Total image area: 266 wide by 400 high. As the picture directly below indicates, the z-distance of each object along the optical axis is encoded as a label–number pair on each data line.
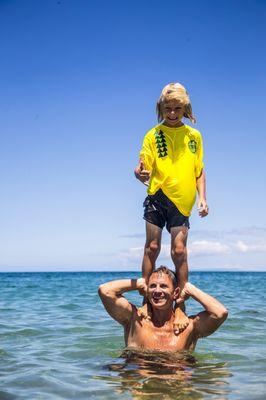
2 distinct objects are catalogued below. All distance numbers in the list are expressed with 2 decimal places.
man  5.91
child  6.20
